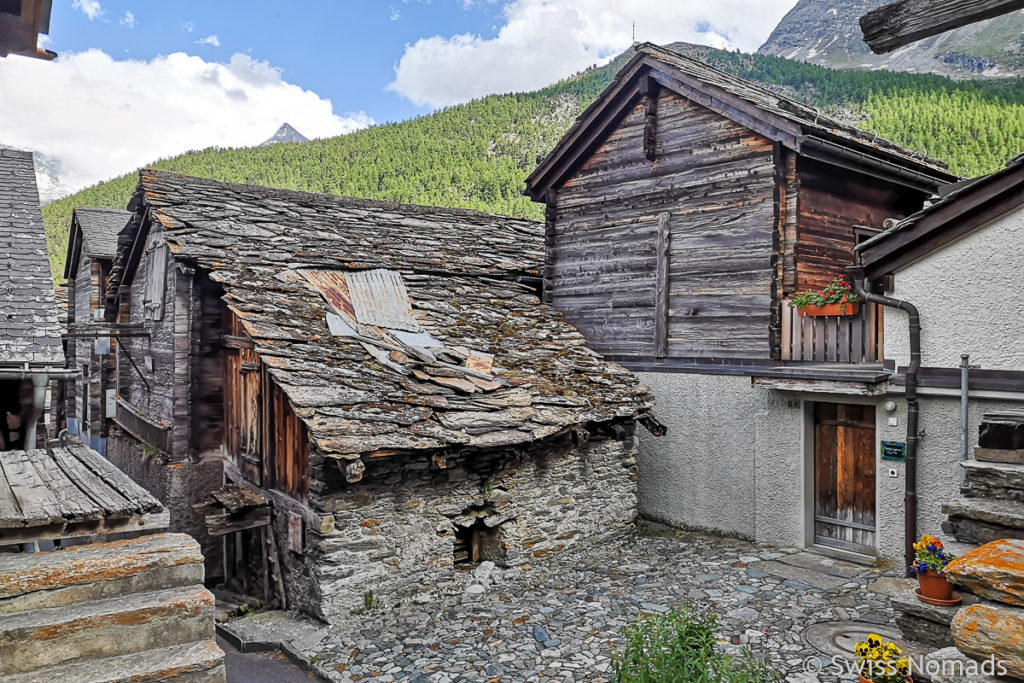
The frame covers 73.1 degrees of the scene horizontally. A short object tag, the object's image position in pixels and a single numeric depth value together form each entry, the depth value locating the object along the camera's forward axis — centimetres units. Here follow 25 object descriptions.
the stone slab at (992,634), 258
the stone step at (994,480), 388
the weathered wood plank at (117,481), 290
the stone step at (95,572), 247
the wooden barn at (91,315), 1659
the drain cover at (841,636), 697
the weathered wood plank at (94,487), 279
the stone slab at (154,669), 238
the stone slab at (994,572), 269
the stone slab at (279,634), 772
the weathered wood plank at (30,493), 263
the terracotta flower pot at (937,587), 582
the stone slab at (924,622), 546
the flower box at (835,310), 925
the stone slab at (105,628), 236
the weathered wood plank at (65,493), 270
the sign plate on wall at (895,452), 891
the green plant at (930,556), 582
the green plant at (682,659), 572
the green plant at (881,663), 440
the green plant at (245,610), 970
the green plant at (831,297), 924
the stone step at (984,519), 366
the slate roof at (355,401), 833
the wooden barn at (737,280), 991
